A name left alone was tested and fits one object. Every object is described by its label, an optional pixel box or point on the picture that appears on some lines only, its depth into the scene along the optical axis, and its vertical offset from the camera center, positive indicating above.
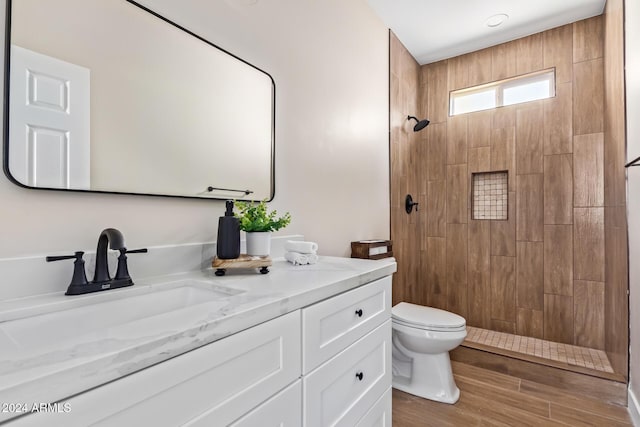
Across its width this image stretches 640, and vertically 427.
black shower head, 2.82 +0.80
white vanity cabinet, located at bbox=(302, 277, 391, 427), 0.91 -0.48
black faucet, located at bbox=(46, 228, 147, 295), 0.85 -0.16
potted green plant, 1.25 -0.05
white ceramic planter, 1.25 -0.11
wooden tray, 1.11 -0.17
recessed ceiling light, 2.52 +1.57
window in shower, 2.75 +1.12
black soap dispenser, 1.15 -0.08
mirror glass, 0.85 +0.36
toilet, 1.95 -0.86
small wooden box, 2.10 -0.23
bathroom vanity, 0.47 -0.27
